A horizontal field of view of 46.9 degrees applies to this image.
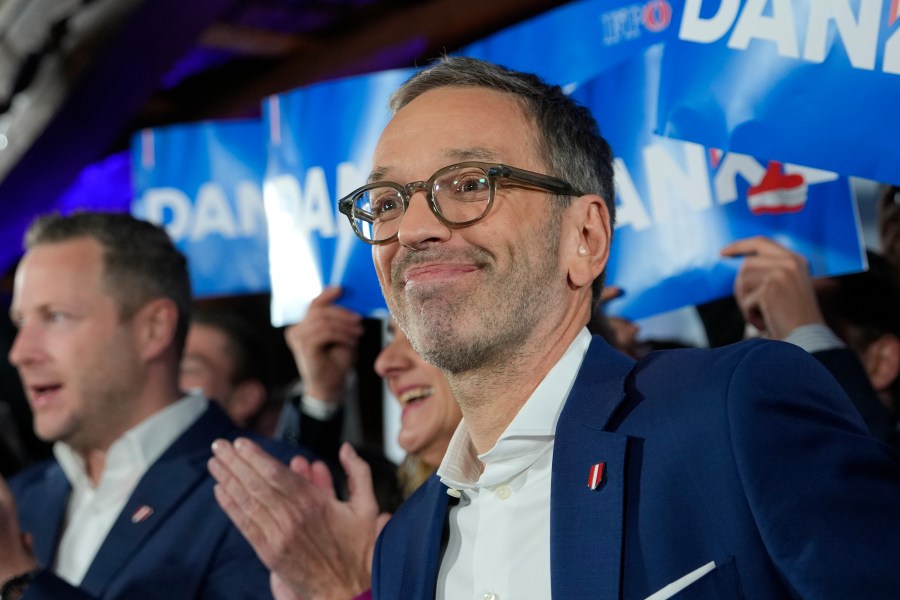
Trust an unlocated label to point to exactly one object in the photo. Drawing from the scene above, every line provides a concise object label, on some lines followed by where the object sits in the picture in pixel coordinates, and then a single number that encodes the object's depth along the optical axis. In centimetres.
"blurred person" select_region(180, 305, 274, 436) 366
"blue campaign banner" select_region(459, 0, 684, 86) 244
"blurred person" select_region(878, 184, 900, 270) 250
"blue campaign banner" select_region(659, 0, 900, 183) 162
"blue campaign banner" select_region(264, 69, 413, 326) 287
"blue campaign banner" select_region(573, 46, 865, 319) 210
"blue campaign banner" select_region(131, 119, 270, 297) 348
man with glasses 116
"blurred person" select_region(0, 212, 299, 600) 229
